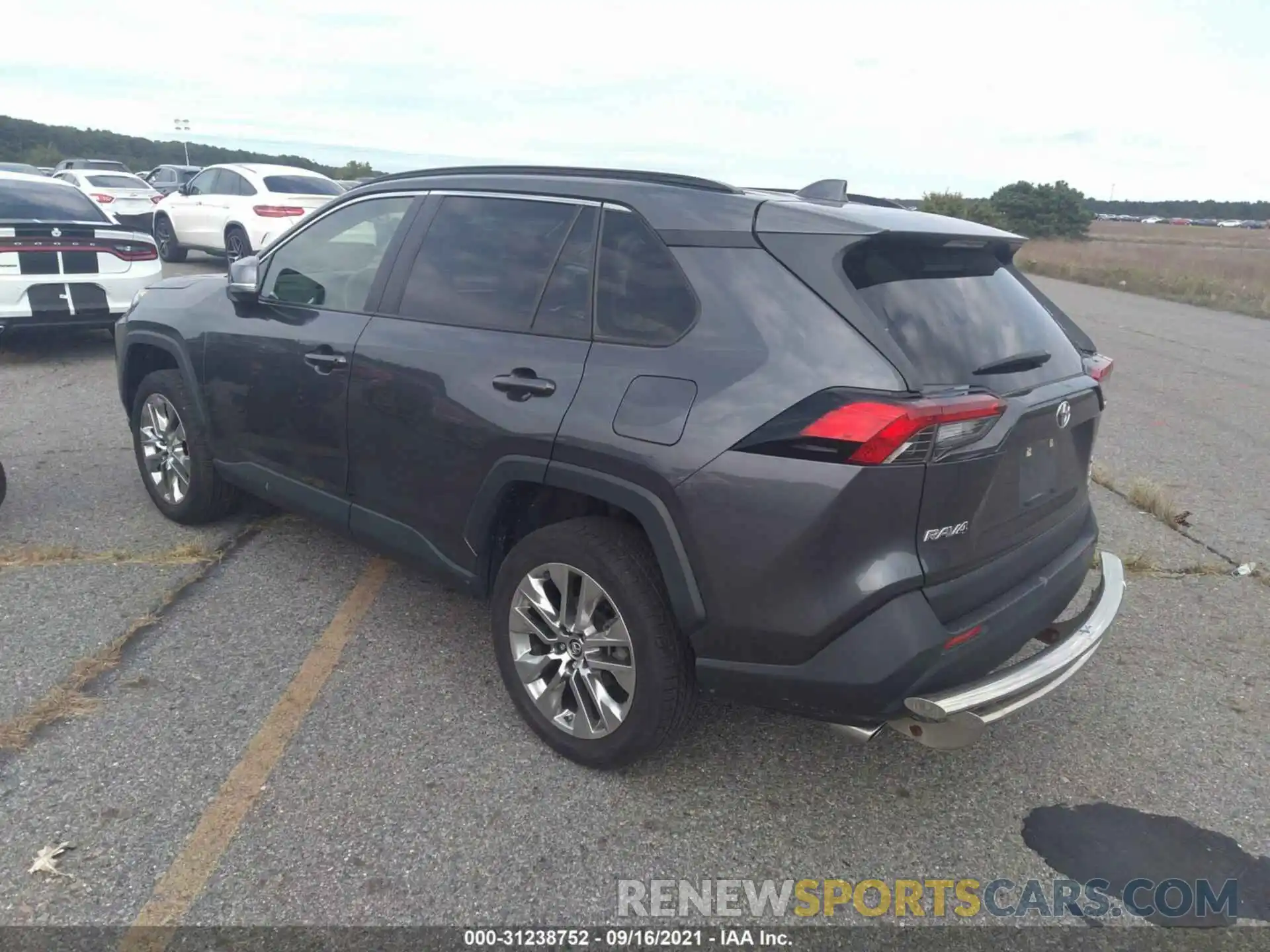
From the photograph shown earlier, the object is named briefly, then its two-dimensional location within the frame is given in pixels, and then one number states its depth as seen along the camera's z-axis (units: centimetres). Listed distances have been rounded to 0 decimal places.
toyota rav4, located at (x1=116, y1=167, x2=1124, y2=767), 245
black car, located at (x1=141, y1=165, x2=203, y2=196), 2366
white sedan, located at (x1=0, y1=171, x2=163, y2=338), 811
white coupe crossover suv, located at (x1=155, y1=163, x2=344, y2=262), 1430
